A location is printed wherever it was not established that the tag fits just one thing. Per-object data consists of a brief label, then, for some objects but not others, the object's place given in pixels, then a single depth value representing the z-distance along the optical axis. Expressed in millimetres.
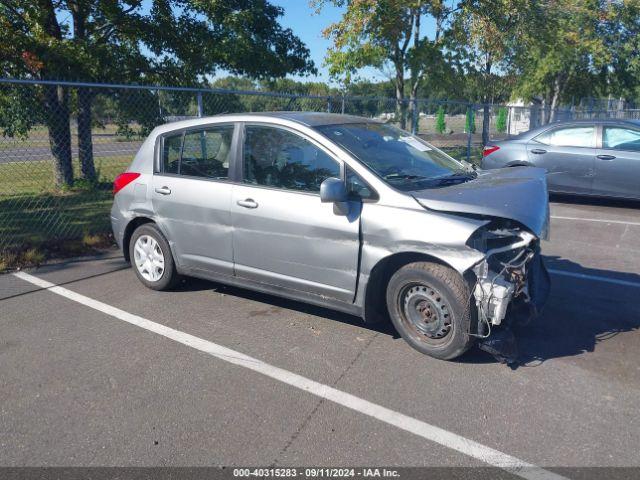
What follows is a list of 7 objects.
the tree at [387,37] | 14719
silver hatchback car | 3869
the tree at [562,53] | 18578
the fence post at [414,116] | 14047
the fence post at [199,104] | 8438
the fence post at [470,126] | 15641
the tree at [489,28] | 15688
